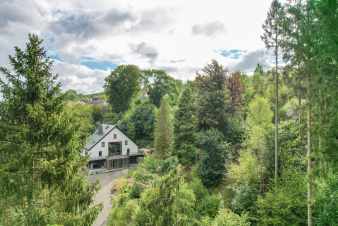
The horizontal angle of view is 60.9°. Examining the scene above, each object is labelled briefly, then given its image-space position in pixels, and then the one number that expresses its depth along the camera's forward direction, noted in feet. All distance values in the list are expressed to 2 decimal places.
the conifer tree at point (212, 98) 87.81
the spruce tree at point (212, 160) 75.82
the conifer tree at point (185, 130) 92.00
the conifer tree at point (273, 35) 59.39
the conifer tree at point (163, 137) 105.09
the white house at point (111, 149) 136.87
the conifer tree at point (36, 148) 34.96
